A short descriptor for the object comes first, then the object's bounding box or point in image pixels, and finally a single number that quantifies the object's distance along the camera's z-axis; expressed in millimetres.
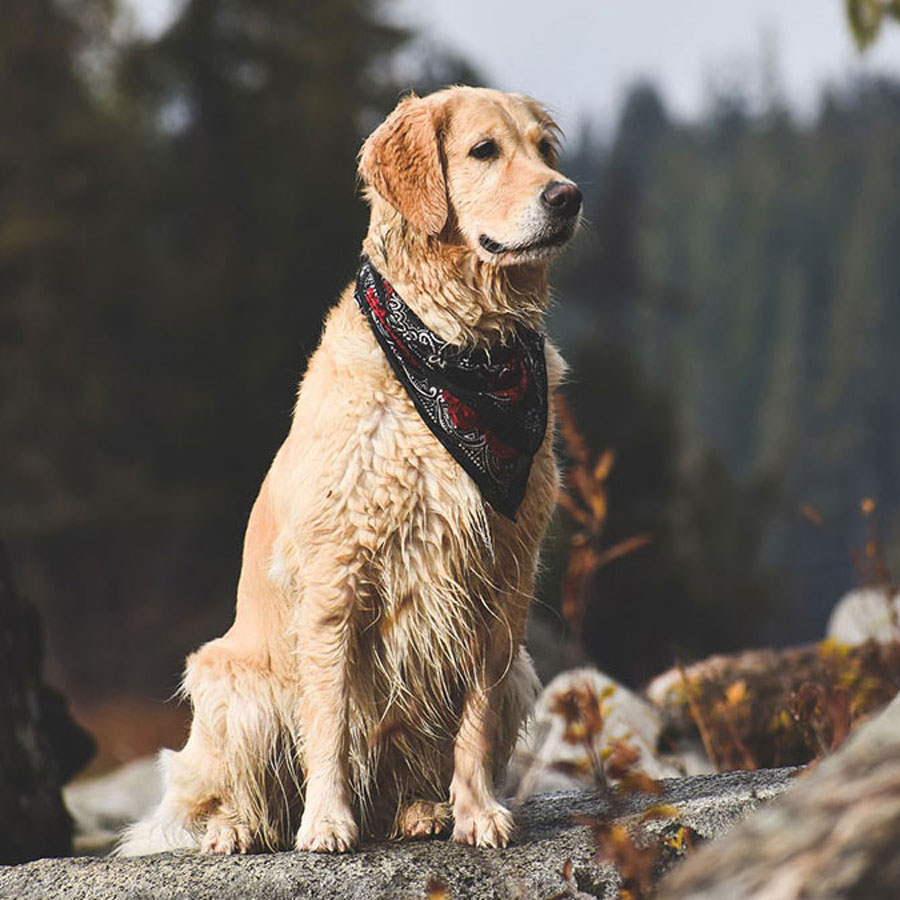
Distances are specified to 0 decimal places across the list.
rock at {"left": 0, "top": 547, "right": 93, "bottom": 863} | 9500
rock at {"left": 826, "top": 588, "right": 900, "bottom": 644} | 14298
